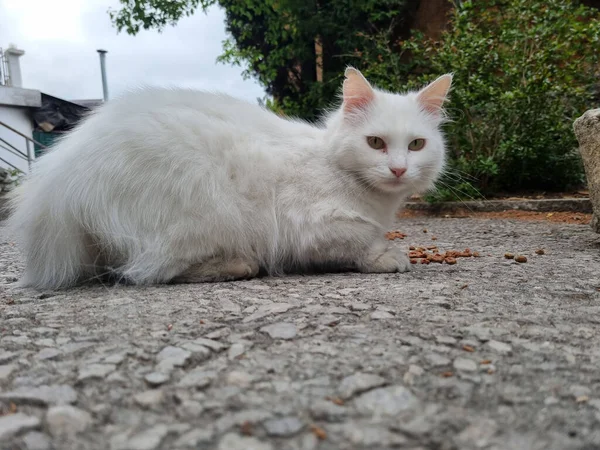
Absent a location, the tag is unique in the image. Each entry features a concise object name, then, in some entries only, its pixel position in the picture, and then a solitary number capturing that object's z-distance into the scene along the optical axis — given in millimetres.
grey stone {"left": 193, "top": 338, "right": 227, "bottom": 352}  254
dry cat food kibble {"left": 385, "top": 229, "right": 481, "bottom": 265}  545
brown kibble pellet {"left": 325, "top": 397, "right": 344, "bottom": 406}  195
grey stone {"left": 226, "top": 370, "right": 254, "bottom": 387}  213
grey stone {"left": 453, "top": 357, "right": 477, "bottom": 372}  226
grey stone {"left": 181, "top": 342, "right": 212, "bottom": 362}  242
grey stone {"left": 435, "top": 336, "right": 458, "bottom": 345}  258
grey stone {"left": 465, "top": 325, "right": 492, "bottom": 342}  266
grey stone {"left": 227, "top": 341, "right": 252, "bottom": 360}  245
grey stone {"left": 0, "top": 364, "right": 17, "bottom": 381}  226
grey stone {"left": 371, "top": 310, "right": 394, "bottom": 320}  303
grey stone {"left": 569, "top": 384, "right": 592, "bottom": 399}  203
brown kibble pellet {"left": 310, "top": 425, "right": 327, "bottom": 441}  172
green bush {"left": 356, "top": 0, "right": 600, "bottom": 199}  1101
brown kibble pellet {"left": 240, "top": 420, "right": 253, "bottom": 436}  175
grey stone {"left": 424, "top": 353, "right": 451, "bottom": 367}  231
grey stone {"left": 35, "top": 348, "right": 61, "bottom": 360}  249
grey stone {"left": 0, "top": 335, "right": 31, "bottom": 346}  272
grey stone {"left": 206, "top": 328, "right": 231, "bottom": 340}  271
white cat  399
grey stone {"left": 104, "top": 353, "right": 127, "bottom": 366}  237
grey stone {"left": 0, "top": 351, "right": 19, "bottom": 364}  247
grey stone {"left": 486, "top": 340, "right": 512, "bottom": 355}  246
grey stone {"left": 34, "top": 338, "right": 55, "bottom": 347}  266
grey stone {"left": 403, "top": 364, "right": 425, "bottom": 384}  215
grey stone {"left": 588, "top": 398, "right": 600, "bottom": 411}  194
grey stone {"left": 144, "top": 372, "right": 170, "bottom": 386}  215
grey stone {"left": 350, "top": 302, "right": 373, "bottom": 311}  323
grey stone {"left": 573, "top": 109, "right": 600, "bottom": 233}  588
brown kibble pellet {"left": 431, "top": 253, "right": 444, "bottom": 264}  542
